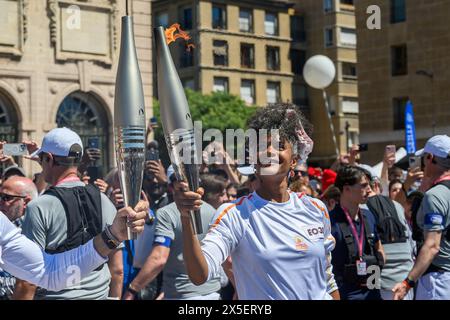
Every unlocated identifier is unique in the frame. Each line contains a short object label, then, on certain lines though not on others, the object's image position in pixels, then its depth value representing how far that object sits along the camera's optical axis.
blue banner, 12.41
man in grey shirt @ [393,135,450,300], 5.86
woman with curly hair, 4.01
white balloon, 16.79
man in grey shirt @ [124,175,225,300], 6.74
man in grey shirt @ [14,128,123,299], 5.14
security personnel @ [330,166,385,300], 6.82
